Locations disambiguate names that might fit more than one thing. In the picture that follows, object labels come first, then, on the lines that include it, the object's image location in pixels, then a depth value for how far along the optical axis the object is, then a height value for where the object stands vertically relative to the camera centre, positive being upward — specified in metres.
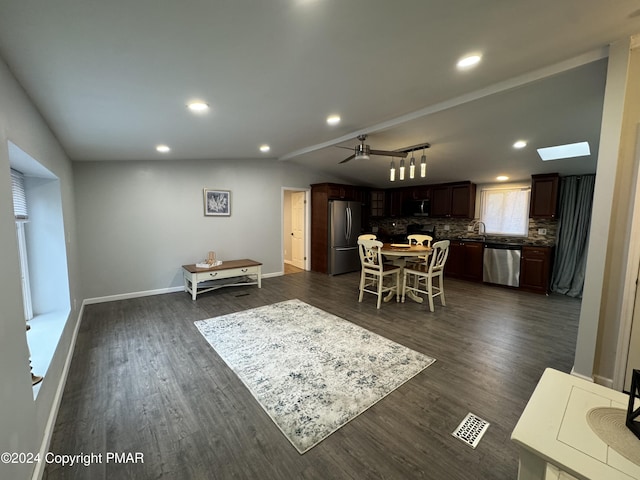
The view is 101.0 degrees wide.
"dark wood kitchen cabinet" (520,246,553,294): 4.68 -0.90
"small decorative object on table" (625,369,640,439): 0.79 -0.59
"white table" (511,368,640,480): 0.70 -0.65
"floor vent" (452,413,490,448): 1.64 -1.38
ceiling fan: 3.60 +0.89
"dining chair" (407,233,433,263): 4.85 -0.46
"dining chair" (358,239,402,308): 3.97 -0.79
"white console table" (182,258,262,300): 4.42 -1.04
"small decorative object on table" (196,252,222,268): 4.72 -0.86
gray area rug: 1.87 -1.40
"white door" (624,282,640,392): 1.97 -0.91
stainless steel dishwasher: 4.98 -0.88
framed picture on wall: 5.07 +0.25
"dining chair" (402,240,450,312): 3.84 -0.80
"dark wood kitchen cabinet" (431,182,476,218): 5.68 +0.41
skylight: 3.81 +1.03
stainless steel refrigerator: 6.17 -0.43
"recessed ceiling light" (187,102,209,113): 2.31 +0.97
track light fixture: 3.50 +1.08
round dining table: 3.96 -0.53
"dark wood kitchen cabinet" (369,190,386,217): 7.14 +0.38
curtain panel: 4.48 -0.22
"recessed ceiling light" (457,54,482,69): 1.90 +1.16
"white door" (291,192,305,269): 6.92 -0.32
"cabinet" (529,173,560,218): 4.63 +0.42
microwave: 6.34 +0.23
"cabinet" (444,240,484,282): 5.47 -0.91
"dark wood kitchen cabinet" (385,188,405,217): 6.88 +0.45
